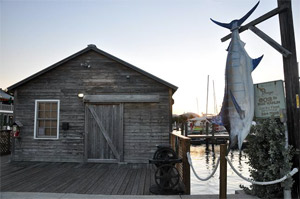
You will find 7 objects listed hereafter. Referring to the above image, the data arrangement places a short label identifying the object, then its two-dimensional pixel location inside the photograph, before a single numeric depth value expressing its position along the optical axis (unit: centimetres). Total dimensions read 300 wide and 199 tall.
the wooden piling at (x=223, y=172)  361
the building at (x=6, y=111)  2759
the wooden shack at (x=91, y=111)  791
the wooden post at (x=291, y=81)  363
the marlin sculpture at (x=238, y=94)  325
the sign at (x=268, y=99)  366
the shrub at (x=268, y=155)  357
